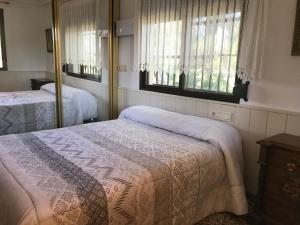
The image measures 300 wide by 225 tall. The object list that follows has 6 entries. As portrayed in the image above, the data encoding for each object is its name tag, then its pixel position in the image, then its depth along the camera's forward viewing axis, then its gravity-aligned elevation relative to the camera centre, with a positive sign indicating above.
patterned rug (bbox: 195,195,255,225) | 1.94 -1.19
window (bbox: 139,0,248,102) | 2.15 +0.18
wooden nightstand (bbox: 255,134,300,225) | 1.56 -0.74
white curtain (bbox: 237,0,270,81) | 1.91 +0.20
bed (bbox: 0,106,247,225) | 1.19 -0.61
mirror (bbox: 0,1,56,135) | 2.51 -0.05
